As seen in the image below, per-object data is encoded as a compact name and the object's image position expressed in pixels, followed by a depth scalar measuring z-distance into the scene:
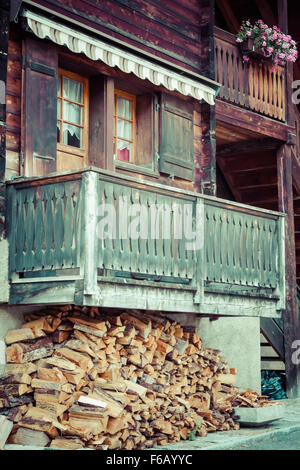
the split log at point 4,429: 7.91
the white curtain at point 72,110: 10.72
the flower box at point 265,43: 14.01
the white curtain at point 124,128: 11.59
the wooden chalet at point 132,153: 8.78
